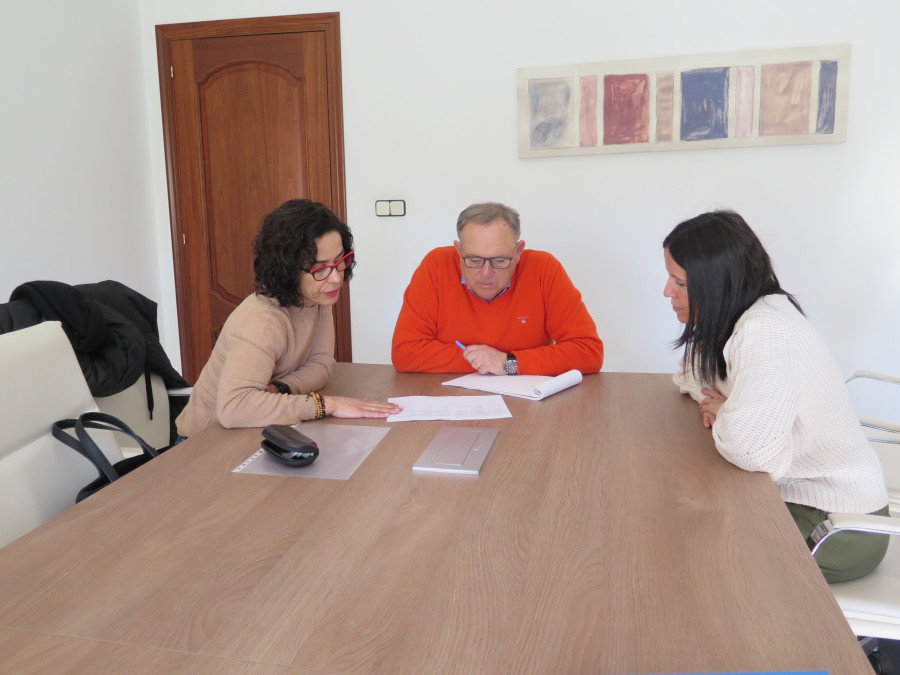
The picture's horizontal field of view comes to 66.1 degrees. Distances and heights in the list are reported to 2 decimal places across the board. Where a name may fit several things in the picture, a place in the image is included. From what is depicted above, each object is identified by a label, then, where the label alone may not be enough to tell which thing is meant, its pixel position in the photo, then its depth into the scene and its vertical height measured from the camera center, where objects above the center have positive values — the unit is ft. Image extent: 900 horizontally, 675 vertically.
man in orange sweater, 6.91 -1.06
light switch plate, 11.96 +0.14
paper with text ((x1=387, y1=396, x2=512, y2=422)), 5.28 -1.52
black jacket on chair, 6.00 -0.98
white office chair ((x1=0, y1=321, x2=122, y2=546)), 4.17 -1.31
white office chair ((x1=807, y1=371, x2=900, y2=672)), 3.74 -2.29
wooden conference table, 2.46 -1.52
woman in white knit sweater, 4.21 -1.12
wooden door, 11.95 +1.40
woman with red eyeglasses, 5.12 -0.99
